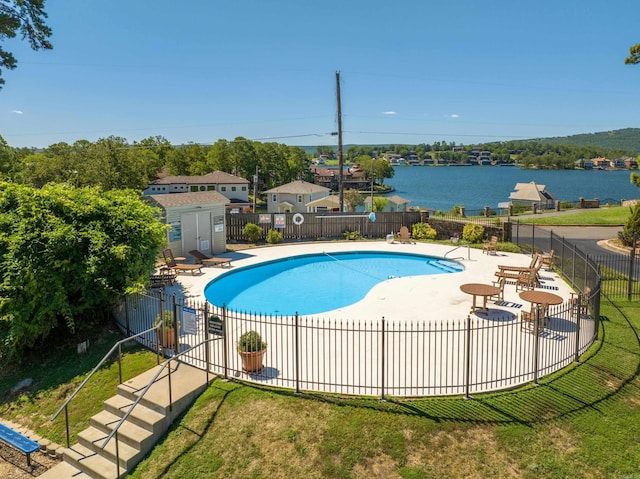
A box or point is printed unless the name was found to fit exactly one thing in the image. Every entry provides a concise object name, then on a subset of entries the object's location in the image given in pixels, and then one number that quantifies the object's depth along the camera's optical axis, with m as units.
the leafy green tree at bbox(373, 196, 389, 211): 38.38
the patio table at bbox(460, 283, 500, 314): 12.46
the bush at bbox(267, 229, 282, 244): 25.17
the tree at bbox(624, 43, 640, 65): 17.59
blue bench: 7.62
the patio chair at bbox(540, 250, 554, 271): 17.83
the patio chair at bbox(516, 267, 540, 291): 14.68
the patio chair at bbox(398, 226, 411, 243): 25.40
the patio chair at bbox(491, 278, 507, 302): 13.90
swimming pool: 15.77
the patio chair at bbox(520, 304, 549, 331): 11.15
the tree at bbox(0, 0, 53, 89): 14.65
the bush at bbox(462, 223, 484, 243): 24.33
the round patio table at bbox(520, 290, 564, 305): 11.38
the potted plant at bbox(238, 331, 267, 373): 8.87
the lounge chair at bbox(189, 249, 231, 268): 19.47
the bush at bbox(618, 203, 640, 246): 21.94
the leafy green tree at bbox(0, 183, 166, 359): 10.12
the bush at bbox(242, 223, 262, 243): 24.95
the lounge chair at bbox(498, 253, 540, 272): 15.80
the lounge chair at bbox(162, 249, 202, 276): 17.81
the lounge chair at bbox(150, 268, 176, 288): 16.14
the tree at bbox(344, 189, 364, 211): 57.45
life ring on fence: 26.07
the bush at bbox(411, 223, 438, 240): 26.33
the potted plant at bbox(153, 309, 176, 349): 10.26
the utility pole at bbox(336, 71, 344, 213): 28.03
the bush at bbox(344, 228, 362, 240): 26.62
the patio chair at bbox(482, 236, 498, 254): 22.02
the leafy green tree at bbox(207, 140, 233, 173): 82.50
